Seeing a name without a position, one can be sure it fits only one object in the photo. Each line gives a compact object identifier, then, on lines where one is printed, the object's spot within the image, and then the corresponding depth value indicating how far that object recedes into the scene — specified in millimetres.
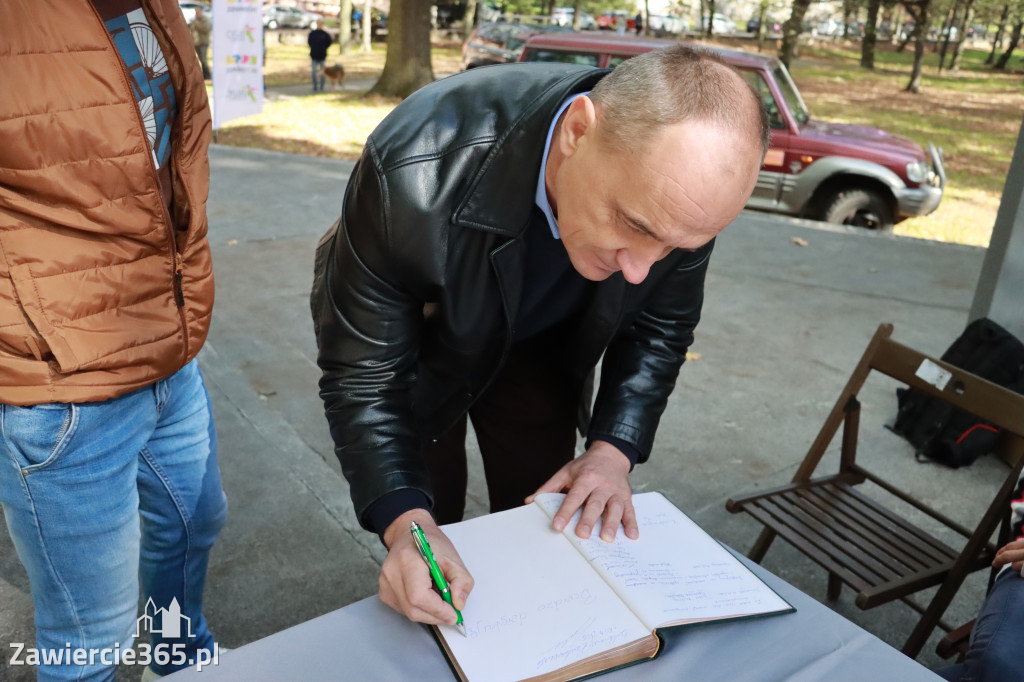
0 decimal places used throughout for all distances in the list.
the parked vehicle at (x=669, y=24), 37428
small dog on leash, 15578
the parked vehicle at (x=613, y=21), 36062
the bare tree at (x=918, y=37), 21828
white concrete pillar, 3928
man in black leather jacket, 1301
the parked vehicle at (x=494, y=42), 11766
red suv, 7734
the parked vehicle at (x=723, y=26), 43875
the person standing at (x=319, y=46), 15805
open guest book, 1214
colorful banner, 9039
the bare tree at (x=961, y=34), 28469
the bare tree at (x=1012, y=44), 31017
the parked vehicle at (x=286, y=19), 33094
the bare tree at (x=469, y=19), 28439
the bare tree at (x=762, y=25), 31212
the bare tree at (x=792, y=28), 20422
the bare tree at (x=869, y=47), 29486
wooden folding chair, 2330
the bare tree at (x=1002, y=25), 28956
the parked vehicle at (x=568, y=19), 35209
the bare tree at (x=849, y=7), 28083
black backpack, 3670
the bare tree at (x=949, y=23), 30734
